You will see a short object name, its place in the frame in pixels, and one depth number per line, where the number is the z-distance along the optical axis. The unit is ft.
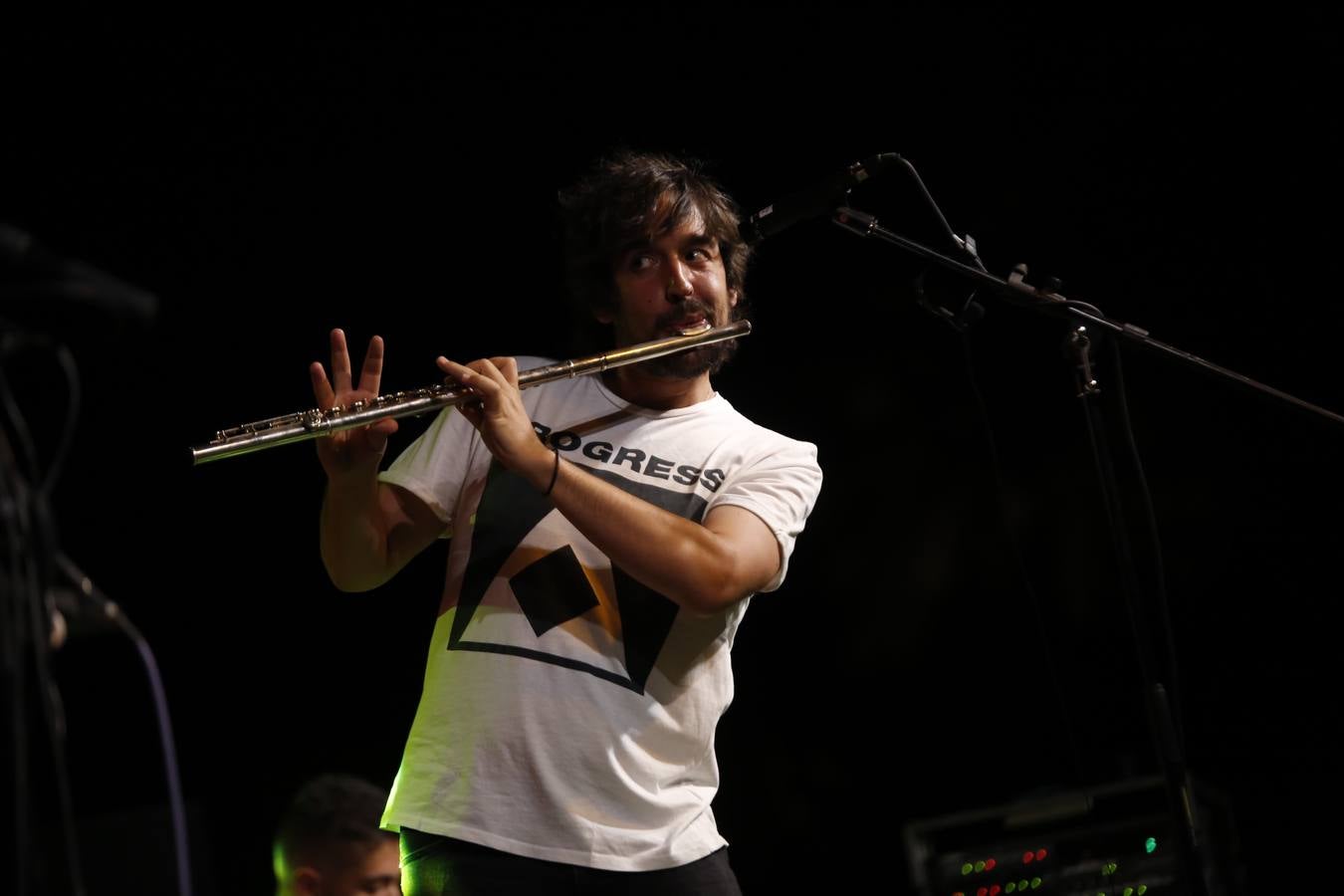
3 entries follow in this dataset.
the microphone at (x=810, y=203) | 14.78
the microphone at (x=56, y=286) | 12.45
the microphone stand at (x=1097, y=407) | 14.11
